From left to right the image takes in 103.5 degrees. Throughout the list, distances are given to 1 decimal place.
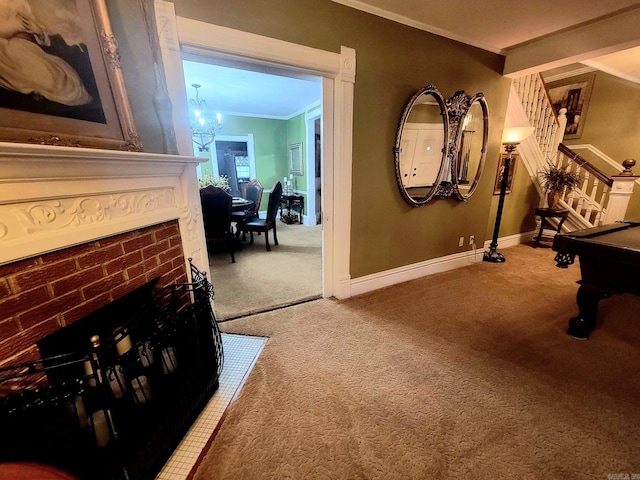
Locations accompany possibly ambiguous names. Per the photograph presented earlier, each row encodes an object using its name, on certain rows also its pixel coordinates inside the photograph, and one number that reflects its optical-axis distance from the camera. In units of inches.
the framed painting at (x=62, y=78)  35.4
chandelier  174.5
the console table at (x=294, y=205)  240.8
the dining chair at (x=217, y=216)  126.0
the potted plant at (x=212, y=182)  178.0
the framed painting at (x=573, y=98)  179.6
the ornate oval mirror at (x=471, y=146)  111.3
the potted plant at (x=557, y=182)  147.8
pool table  61.5
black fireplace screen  33.2
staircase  137.6
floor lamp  122.2
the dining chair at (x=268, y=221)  157.5
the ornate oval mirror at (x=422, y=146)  97.5
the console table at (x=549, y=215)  149.1
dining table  159.2
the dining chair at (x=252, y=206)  165.8
